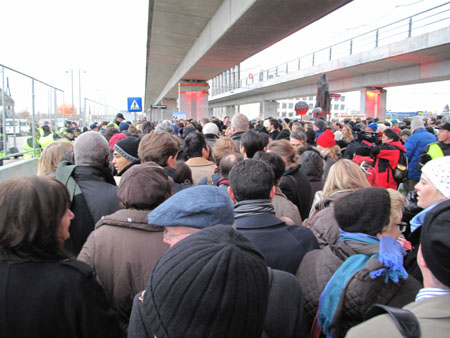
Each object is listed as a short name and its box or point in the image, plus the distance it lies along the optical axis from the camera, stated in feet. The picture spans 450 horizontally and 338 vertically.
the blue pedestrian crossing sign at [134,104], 53.78
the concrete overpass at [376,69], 56.95
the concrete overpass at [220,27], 27.13
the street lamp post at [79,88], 107.41
